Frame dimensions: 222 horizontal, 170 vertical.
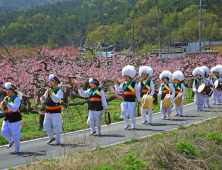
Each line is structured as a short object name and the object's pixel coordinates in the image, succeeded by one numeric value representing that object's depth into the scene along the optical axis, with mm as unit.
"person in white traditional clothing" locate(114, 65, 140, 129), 12922
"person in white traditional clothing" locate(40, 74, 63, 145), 10453
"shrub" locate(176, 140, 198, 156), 7934
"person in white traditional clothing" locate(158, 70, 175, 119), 15730
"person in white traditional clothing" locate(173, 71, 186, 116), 16750
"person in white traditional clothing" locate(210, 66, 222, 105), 20578
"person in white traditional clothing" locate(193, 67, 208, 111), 18319
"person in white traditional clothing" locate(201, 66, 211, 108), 19298
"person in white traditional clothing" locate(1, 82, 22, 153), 9781
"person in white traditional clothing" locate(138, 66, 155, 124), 14344
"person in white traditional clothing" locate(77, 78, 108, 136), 11789
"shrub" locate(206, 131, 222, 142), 9188
